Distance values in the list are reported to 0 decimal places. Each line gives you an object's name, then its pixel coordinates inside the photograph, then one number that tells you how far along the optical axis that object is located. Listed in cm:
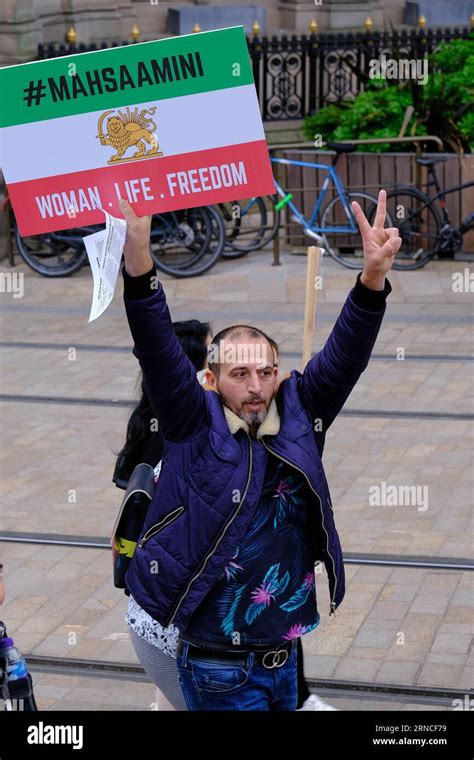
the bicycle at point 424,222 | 1338
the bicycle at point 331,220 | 1362
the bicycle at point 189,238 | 1362
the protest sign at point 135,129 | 363
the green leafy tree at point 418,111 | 1437
